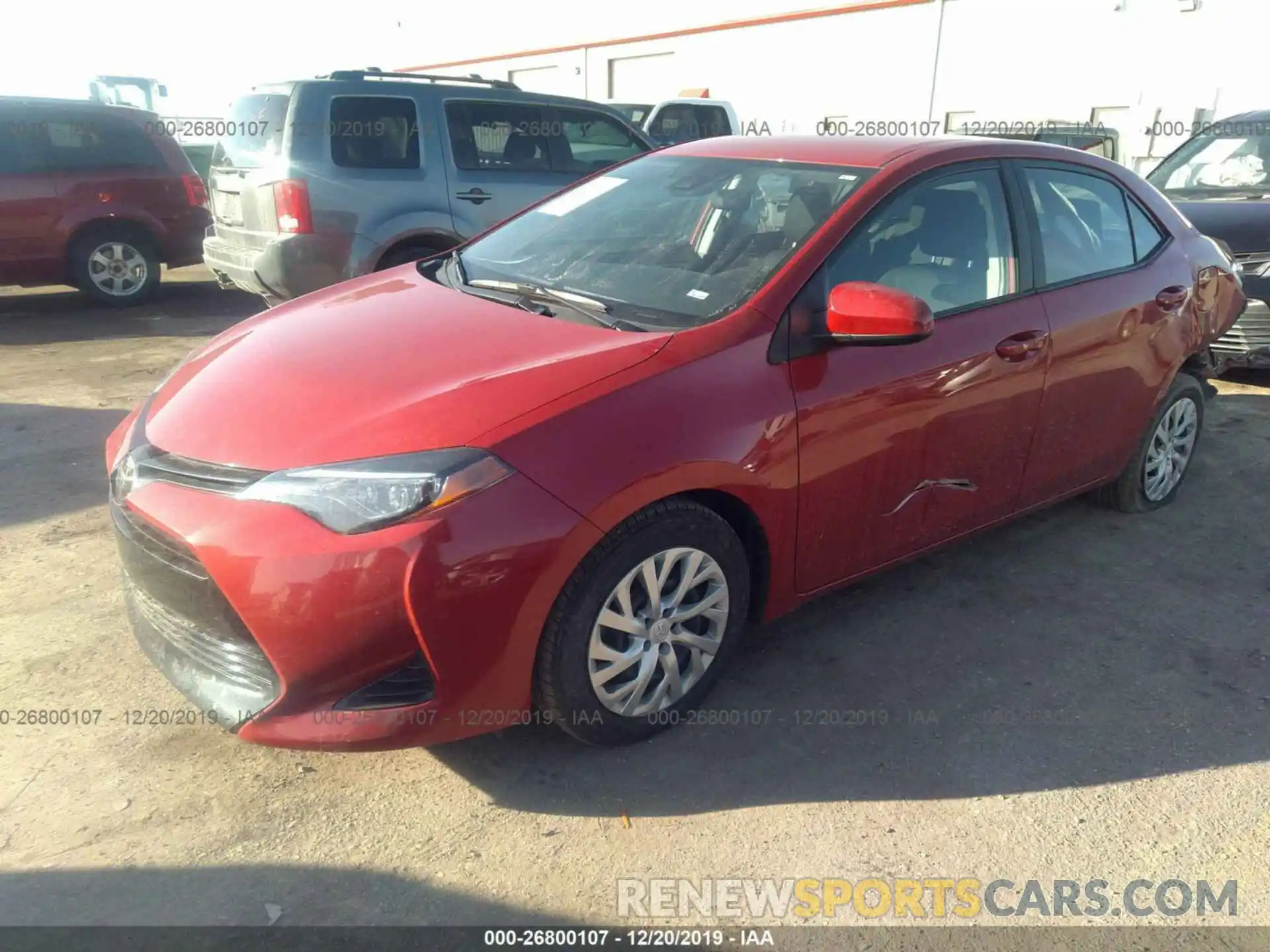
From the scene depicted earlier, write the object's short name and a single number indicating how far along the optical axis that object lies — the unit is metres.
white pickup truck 11.31
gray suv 6.39
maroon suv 8.23
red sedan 2.25
